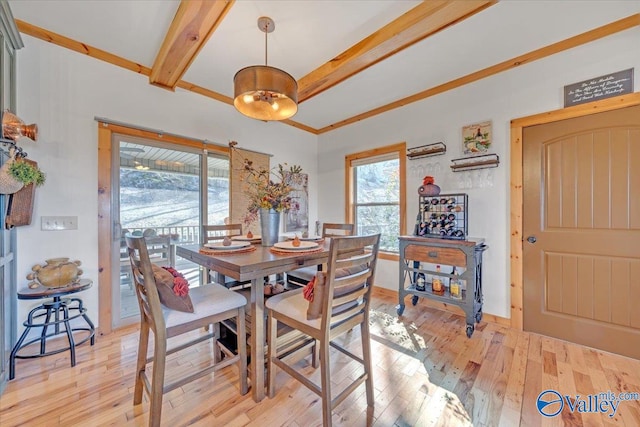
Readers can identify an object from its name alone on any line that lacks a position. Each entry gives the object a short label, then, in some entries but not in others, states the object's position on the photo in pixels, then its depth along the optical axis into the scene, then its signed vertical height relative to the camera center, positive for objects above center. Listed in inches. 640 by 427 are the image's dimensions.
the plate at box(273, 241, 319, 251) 65.6 -8.8
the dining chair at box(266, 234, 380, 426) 49.4 -21.9
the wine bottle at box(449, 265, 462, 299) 102.3 -31.6
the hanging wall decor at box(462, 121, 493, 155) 104.2 +32.4
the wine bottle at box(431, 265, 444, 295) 106.9 -31.9
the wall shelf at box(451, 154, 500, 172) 101.0 +21.5
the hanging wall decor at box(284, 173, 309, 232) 159.2 +2.7
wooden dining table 53.7 -12.1
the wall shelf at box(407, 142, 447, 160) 114.7 +30.1
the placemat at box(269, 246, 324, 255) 63.0 -9.7
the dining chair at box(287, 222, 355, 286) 91.8 -22.1
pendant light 63.4 +34.2
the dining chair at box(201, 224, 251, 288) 82.3 -9.7
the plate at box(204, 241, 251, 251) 65.2 -8.6
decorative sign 78.4 +41.4
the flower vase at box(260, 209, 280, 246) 76.1 -3.7
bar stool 72.1 -31.8
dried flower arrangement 72.9 +4.8
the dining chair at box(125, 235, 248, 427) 48.8 -23.0
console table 93.4 -22.5
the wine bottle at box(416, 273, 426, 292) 111.1 -31.4
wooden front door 78.0 -5.7
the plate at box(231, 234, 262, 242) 81.8 -8.3
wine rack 106.7 -1.5
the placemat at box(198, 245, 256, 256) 63.1 -9.6
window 136.0 +13.0
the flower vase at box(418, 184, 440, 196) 110.6 +10.7
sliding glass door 99.2 +6.4
